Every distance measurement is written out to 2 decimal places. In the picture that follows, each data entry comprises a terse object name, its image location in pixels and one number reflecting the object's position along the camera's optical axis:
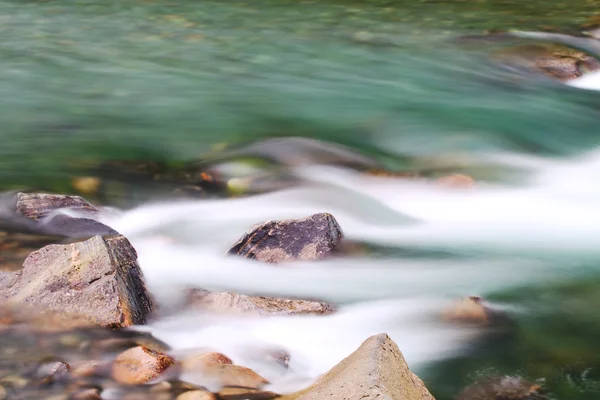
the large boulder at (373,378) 2.65
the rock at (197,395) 3.22
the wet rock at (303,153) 6.43
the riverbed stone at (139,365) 3.35
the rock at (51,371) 3.32
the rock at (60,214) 4.76
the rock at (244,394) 3.26
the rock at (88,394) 3.20
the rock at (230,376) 3.35
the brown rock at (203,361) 3.45
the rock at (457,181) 6.27
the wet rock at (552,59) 9.45
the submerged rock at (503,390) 3.42
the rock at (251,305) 3.93
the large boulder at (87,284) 3.68
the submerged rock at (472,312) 4.04
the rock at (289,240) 4.52
